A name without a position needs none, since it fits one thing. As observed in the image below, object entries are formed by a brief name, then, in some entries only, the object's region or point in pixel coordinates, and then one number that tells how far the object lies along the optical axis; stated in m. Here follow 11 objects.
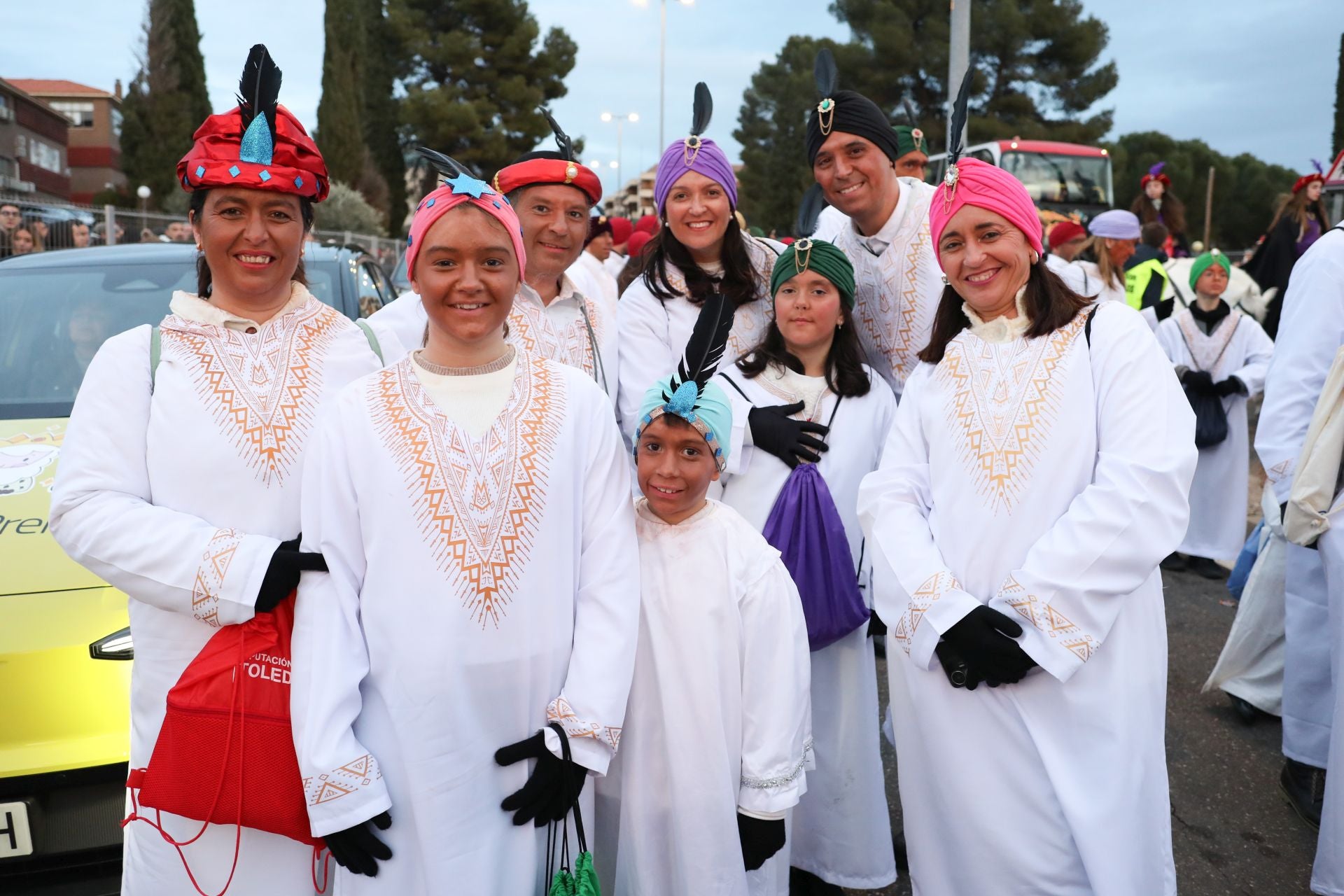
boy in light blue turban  2.44
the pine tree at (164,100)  29.41
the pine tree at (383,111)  34.75
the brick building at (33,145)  48.69
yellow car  2.56
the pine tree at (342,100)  32.28
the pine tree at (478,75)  32.03
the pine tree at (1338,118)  21.27
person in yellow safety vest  8.82
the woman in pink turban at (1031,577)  2.44
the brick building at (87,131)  66.50
